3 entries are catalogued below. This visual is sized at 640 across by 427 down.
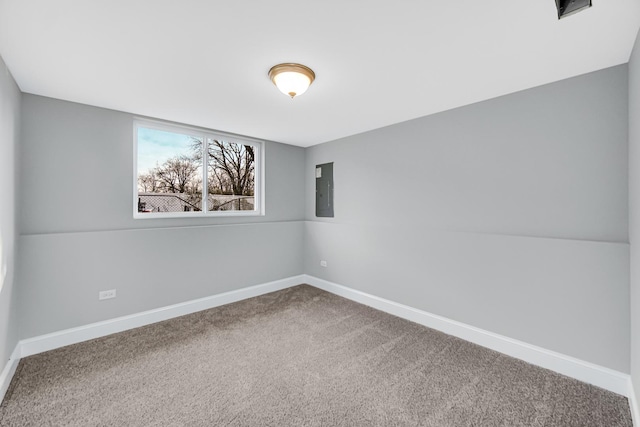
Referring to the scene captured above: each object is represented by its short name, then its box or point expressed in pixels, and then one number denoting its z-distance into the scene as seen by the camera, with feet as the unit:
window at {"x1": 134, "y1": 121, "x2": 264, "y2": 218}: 10.80
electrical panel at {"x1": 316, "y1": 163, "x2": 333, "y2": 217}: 14.30
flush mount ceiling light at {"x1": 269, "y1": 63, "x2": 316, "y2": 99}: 6.68
